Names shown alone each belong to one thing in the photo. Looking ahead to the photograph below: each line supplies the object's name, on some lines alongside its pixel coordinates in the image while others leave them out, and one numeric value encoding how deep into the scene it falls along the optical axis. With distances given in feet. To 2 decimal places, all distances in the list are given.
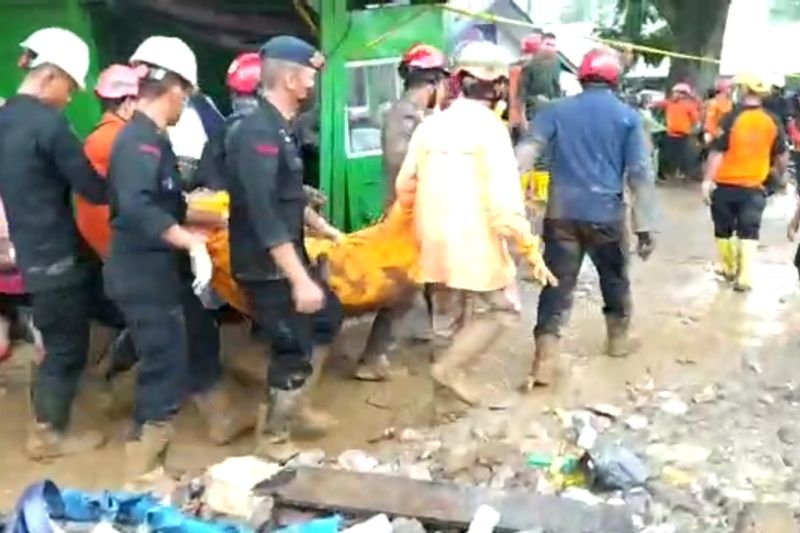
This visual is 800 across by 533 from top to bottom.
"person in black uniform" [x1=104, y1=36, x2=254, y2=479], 16.89
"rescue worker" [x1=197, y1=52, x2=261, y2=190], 19.17
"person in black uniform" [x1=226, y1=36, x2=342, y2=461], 17.39
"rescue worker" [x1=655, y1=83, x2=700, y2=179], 55.93
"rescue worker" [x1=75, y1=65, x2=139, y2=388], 19.88
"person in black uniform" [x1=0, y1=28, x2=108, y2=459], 18.13
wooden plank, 14.82
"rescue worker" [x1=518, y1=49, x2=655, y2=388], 22.57
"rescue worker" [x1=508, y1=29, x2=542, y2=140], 40.14
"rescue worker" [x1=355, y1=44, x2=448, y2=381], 24.22
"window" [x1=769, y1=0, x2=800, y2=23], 89.71
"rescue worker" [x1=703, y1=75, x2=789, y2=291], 30.42
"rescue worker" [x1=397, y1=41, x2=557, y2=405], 19.65
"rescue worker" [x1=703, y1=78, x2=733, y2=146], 53.26
